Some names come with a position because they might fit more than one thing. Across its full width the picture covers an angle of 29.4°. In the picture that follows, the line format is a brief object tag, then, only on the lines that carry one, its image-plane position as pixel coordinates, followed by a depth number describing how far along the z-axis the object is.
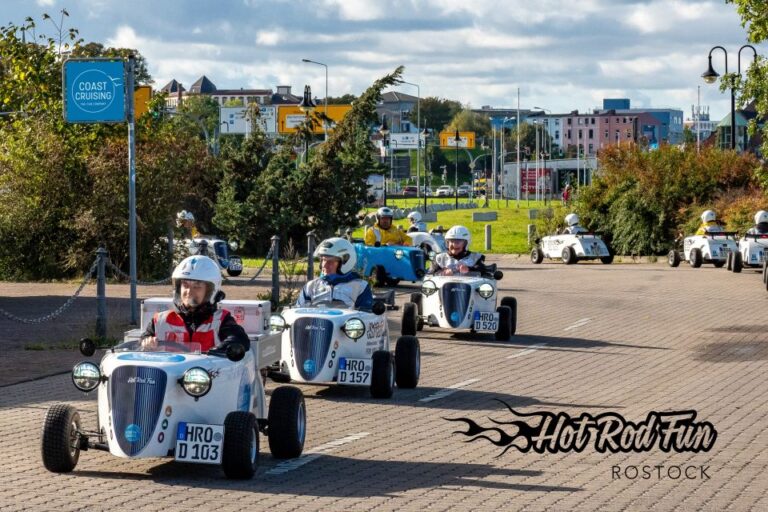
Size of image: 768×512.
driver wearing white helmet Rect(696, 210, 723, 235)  44.84
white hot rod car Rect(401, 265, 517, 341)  21.09
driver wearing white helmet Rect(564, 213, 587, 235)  50.88
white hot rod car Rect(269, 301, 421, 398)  14.84
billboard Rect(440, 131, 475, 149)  175.62
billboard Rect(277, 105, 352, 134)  120.06
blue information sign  22.94
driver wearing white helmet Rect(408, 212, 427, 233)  37.59
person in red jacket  11.24
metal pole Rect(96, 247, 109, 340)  20.19
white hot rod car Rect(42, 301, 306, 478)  10.19
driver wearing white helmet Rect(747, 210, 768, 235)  41.28
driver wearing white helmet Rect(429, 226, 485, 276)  21.92
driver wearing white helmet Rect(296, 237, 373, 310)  15.98
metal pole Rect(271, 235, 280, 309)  25.07
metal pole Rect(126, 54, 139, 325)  22.02
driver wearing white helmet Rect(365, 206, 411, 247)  32.78
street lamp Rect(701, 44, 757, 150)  50.06
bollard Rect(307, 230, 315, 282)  27.88
